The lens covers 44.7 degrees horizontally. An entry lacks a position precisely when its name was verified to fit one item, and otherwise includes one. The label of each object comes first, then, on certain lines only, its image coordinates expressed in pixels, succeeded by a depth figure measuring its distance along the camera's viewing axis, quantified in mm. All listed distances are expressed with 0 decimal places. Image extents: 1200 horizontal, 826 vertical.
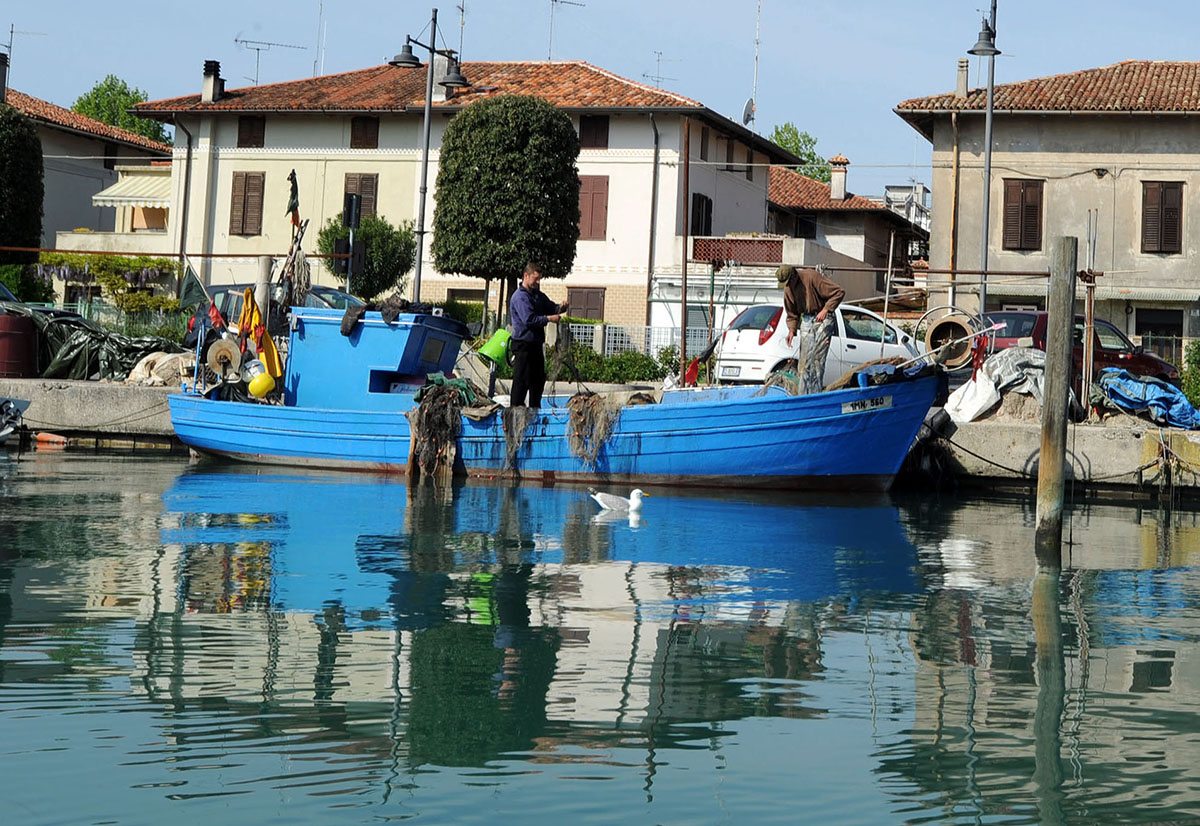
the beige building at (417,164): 38562
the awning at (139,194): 43781
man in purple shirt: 17281
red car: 22375
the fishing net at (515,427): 18281
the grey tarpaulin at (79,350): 24562
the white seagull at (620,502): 14148
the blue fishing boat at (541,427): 16875
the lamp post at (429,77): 29562
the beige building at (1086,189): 34531
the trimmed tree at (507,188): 32250
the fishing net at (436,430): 18516
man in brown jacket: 16453
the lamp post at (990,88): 29359
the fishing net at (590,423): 17719
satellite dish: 45538
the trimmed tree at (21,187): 36156
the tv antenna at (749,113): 45594
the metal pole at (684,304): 20716
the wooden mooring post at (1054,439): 11898
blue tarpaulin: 18406
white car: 19875
